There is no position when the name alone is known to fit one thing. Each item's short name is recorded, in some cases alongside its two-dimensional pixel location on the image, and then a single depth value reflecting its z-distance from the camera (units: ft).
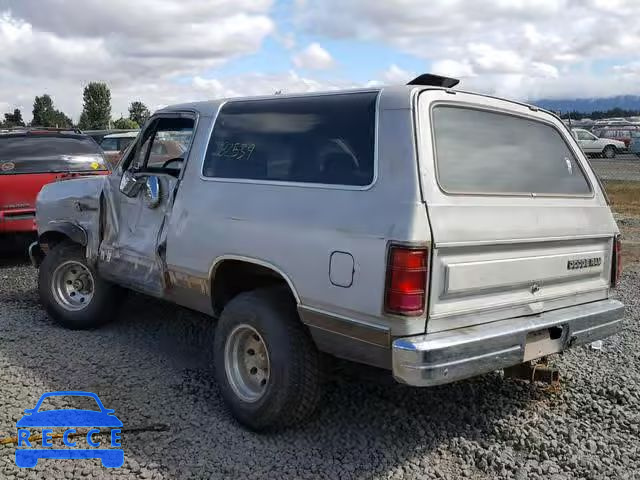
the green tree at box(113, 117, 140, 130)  167.22
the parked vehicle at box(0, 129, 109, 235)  26.30
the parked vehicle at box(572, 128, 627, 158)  106.73
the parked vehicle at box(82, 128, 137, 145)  80.71
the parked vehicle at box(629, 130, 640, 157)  103.68
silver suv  10.61
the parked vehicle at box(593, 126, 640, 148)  116.62
